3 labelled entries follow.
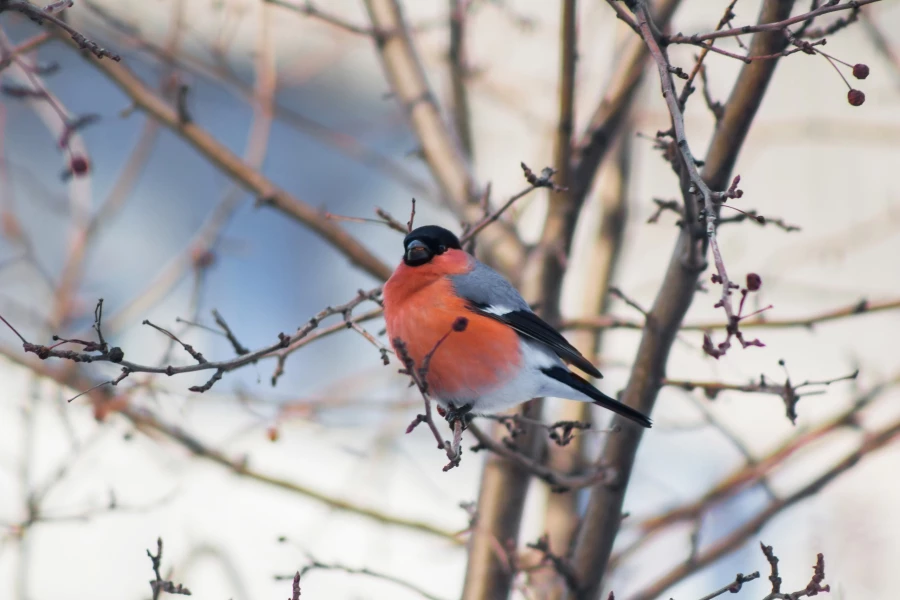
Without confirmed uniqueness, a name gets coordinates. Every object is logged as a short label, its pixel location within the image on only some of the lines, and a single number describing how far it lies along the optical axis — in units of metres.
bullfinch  4.92
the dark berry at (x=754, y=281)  4.12
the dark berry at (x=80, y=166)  5.37
